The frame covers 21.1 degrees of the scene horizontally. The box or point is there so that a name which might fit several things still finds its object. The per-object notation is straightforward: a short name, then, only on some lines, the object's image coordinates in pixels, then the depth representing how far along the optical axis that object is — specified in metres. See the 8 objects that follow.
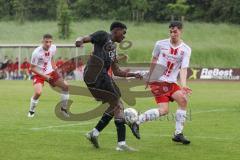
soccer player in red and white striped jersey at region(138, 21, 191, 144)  12.73
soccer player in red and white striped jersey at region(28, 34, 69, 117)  18.86
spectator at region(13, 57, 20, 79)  55.24
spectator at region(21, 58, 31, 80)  54.17
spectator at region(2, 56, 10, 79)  54.60
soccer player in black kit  11.47
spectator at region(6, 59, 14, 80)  55.22
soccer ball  12.27
